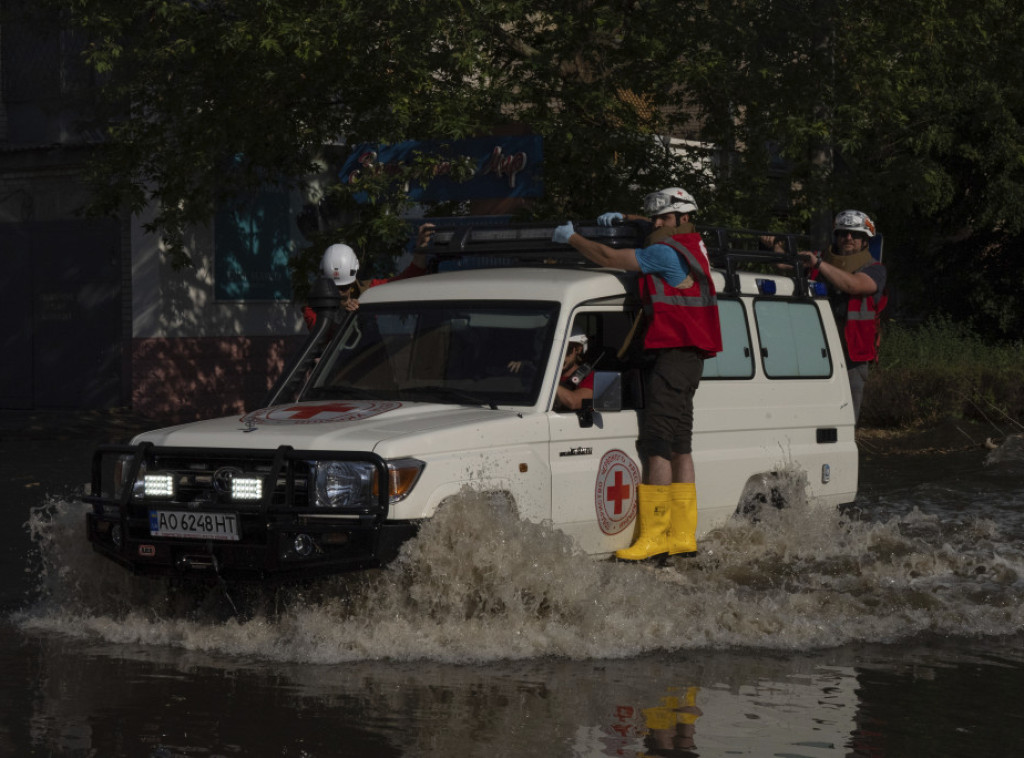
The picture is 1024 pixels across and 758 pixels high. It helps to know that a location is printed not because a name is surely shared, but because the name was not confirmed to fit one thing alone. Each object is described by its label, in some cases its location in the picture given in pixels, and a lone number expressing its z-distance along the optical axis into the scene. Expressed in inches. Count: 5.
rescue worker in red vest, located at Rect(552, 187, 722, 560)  722.2
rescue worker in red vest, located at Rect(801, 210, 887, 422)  946.1
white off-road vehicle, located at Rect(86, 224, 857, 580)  606.9
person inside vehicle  691.4
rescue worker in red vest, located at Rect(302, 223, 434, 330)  835.4
